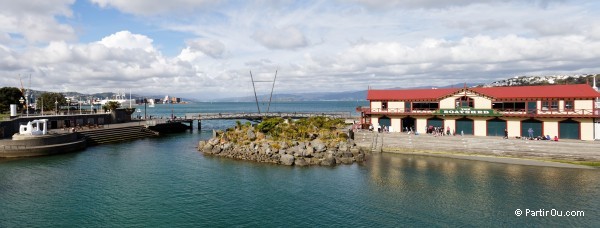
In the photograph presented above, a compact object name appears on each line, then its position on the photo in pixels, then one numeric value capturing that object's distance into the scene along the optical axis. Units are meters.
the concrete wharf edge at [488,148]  45.34
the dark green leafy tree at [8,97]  96.28
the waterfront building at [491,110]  50.81
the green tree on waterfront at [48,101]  113.44
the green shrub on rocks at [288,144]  48.06
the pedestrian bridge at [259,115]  87.16
